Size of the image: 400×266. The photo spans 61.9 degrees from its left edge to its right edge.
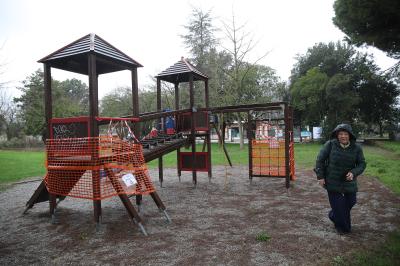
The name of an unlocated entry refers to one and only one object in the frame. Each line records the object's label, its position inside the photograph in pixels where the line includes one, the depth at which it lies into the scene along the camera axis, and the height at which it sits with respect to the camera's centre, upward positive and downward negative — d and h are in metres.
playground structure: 5.72 -0.27
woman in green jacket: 4.91 -0.63
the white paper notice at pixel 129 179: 5.48 -0.80
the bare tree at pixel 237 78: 25.45 +4.19
